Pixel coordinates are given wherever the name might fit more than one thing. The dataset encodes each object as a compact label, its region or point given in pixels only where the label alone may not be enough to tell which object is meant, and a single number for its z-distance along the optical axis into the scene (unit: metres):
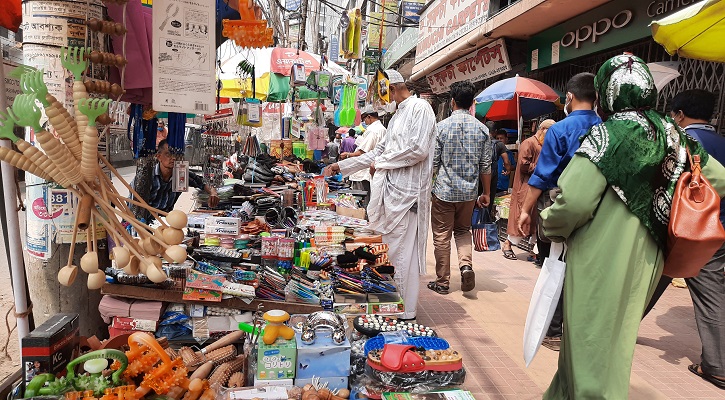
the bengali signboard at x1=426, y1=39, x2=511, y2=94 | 9.66
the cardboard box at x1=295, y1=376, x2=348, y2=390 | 2.39
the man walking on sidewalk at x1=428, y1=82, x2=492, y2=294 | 5.14
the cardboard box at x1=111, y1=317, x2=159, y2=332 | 2.78
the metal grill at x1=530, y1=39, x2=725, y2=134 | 5.44
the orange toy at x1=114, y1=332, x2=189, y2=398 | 1.95
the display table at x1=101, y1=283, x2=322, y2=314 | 2.85
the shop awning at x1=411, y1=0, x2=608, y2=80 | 7.16
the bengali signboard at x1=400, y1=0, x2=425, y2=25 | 17.00
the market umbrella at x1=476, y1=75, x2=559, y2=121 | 7.61
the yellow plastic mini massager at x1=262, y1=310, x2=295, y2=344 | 2.35
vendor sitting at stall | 4.15
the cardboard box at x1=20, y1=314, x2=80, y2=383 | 1.86
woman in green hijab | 2.25
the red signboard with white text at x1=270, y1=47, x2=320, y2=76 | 8.36
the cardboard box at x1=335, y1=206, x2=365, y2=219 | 6.02
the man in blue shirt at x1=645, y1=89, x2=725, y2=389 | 3.37
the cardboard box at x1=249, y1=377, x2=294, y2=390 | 2.32
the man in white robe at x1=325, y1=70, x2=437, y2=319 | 4.25
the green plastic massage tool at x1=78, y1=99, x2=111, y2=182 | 1.57
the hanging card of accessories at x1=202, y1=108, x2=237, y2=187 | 5.80
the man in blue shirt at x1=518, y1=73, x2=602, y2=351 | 3.48
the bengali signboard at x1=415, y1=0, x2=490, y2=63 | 10.30
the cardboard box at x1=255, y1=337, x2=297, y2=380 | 2.33
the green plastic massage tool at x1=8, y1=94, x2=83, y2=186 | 1.49
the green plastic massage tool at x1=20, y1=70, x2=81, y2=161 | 1.53
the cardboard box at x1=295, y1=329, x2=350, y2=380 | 2.39
